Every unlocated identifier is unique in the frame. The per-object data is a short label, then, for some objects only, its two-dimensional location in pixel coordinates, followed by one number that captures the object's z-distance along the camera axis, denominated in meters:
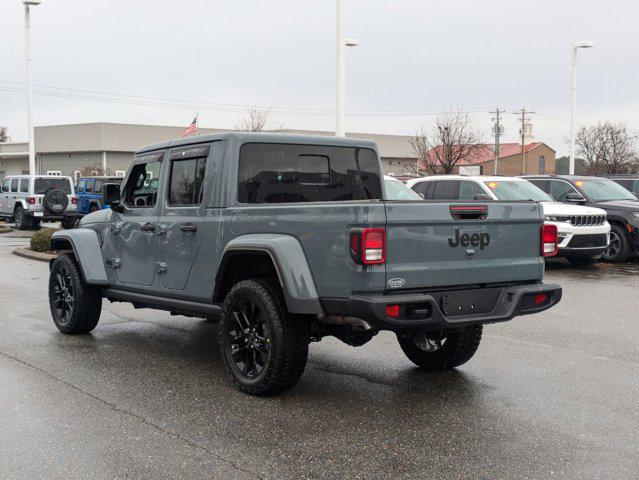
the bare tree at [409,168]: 65.22
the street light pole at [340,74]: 16.59
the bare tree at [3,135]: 87.62
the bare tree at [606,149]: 53.28
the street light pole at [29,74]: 28.42
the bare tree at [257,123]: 51.78
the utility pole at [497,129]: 75.96
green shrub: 17.28
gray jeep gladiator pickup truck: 4.92
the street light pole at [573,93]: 29.61
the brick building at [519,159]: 89.81
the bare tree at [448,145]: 43.50
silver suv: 26.50
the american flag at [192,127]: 21.34
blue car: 28.38
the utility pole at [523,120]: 85.28
